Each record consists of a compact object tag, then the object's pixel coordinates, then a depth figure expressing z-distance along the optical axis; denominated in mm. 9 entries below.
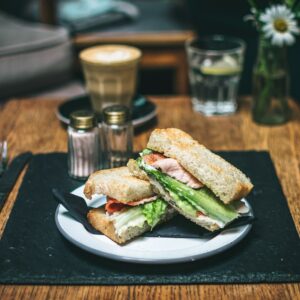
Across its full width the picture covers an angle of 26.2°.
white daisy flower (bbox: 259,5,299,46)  1814
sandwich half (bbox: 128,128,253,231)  1217
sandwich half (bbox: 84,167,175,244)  1198
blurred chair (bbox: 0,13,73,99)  2646
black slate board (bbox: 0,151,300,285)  1125
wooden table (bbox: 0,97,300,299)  1100
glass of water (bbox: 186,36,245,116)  2023
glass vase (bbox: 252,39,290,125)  1883
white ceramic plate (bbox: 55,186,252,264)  1127
